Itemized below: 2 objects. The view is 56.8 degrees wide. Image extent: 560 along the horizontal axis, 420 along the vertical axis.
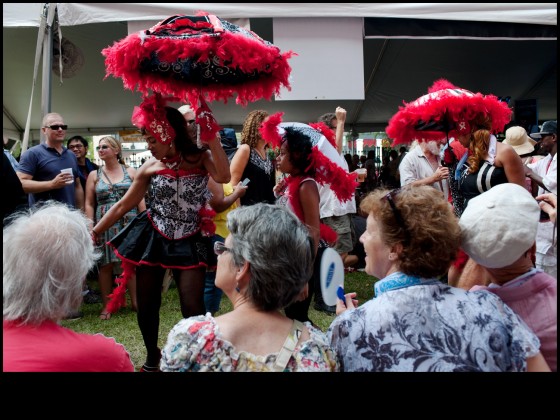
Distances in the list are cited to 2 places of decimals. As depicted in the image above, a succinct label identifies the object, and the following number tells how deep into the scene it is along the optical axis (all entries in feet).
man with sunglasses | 14.05
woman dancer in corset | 9.05
